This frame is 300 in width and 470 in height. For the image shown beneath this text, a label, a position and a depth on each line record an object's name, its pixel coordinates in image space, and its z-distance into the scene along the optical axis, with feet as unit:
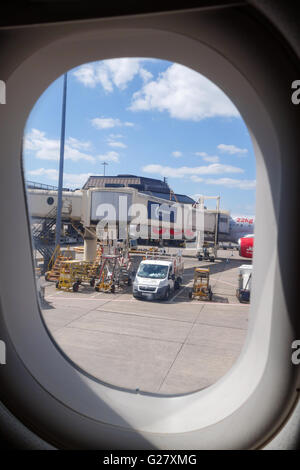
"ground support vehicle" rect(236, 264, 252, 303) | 36.86
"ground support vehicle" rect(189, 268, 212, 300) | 38.14
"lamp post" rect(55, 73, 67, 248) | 44.16
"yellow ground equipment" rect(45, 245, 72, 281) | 46.47
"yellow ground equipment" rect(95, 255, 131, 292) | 41.29
